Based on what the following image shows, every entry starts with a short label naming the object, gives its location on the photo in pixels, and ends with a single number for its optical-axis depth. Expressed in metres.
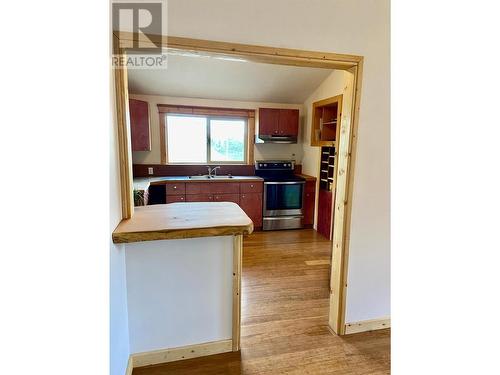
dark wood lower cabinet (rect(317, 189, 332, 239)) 4.30
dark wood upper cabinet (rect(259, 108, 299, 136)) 4.70
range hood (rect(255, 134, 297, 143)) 4.77
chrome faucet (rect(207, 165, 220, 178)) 4.82
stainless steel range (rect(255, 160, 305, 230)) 4.61
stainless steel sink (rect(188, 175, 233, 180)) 4.45
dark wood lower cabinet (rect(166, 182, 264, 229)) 4.20
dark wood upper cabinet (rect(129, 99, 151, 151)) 4.11
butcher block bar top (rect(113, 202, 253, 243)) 1.50
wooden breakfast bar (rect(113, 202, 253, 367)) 1.70
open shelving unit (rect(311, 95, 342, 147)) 4.30
